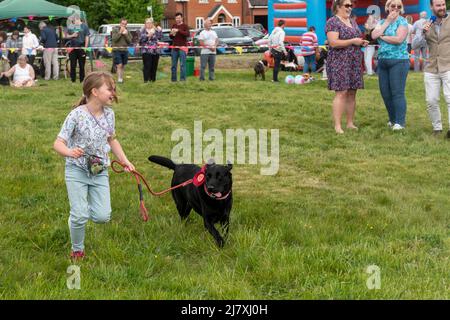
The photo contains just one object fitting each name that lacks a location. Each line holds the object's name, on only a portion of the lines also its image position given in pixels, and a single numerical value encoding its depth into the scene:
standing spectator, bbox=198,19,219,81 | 18.13
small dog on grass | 19.20
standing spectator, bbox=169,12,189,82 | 17.38
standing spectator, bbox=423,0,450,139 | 9.36
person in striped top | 20.52
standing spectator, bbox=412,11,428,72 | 19.94
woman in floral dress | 9.59
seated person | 17.34
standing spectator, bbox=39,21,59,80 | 19.89
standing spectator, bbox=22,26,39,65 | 20.19
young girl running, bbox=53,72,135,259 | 4.57
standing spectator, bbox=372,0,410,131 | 9.62
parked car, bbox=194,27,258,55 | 35.03
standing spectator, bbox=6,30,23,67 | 20.72
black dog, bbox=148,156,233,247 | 4.83
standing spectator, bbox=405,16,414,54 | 20.09
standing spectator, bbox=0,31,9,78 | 20.34
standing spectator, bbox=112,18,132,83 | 17.41
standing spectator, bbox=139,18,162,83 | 17.17
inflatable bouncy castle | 22.80
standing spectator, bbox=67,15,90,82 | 17.98
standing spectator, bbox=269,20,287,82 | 18.52
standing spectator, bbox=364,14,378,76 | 20.30
